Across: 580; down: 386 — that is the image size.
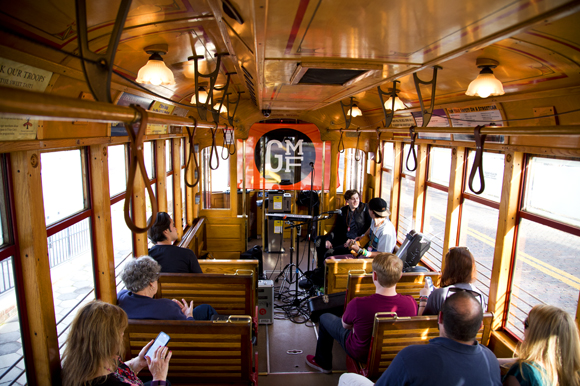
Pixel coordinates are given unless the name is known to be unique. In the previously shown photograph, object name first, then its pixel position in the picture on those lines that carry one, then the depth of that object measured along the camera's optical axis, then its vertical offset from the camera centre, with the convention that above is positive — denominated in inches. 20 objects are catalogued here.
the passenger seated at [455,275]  107.6 -40.2
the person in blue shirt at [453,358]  66.5 -41.5
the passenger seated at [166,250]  133.6 -40.6
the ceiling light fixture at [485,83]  103.5 +19.4
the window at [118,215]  140.6 -29.2
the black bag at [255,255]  234.5 -76.4
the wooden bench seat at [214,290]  131.0 -55.3
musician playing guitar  186.1 -47.2
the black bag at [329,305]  163.5 -75.1
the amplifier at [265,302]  179.6 -82.4
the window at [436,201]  203.5 -34.2
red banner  286.8 -8.3
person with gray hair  103.9 -46.0
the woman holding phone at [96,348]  71.2 -43.0
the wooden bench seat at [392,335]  102.0 -57.2
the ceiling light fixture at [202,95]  171.3 +26.9
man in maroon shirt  109.0 -50.9
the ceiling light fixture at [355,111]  246.5 +25.7
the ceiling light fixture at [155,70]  101.0 +21.9
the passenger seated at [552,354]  70.3 -42.2
